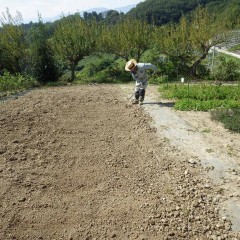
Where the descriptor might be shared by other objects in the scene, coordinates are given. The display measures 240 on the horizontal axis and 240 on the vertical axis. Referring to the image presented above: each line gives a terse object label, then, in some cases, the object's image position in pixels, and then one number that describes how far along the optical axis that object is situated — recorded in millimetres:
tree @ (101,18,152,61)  15094
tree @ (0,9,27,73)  15312
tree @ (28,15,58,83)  14227
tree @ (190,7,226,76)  14227
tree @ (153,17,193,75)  14711
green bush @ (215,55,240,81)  14141
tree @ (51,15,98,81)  14555
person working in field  8602
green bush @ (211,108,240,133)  7194
